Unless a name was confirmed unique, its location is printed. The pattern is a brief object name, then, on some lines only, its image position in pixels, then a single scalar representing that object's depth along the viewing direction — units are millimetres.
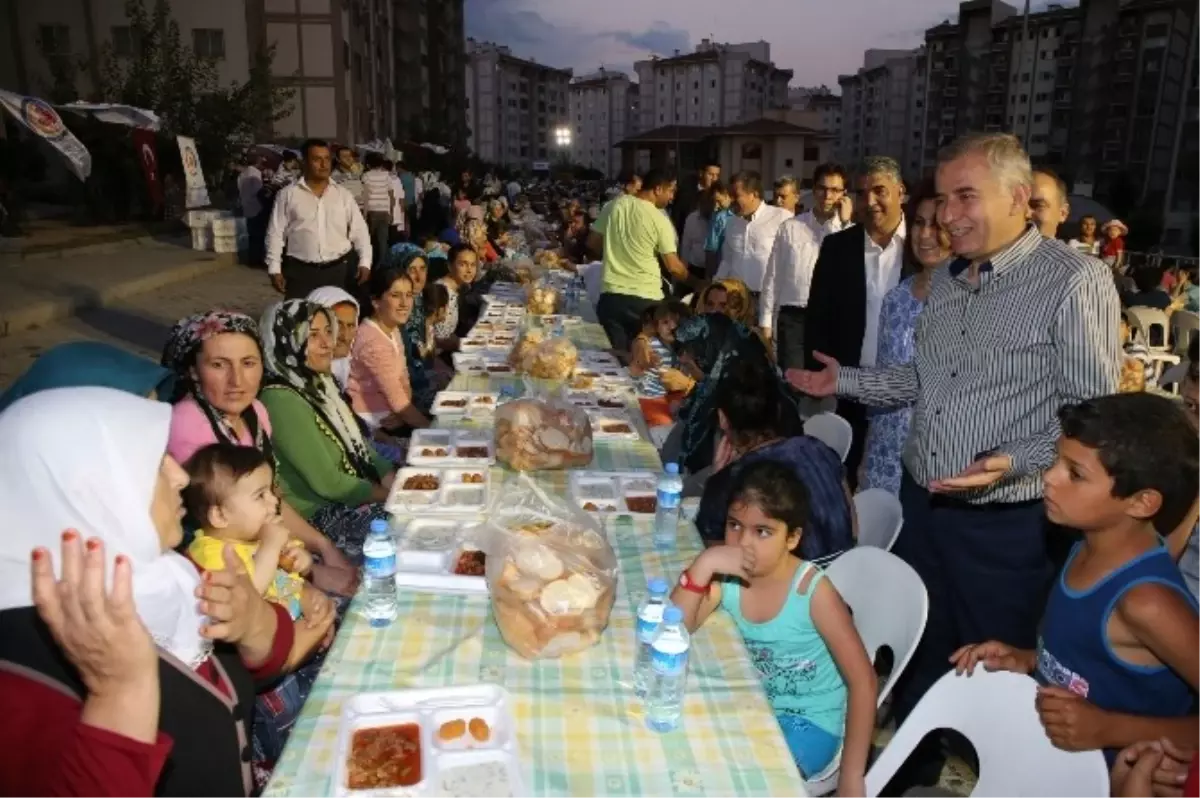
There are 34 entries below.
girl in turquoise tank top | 2010
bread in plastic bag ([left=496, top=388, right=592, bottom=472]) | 3217
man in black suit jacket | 4211
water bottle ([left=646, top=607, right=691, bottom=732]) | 1666
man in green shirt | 6633
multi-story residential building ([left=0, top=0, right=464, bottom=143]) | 23797
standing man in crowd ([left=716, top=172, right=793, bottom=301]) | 6871
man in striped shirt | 2277
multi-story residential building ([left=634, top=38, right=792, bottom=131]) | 86562
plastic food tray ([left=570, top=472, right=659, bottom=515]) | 2842
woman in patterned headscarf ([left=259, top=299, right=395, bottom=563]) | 3172
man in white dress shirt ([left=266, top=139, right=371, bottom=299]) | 6793
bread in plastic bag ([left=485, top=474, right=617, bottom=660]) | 1893
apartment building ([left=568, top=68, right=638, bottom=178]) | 102125
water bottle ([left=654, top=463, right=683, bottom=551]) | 2635
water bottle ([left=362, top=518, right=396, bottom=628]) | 2068
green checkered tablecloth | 1512
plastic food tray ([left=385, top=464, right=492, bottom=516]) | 2736
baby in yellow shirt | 2205
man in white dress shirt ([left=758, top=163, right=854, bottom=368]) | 5738
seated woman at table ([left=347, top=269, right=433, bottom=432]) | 4555
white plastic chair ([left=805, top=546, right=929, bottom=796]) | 2117
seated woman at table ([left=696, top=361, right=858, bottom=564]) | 2496
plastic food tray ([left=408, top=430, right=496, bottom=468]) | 3225
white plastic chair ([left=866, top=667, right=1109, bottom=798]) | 1648
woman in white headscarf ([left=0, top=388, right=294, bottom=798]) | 1210
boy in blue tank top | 1684
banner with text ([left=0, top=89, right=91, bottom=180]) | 10297
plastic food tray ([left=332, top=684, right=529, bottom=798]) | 1459
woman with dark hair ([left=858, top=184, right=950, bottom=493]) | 3451
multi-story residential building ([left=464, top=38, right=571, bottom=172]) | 90625
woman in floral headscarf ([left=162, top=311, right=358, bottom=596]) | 2738
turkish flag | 13594
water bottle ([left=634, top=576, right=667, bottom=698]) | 1795
